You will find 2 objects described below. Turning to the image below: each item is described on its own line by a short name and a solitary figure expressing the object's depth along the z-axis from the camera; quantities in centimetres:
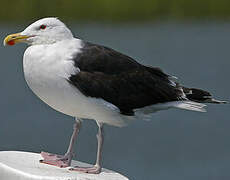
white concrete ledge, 877
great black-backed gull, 945
